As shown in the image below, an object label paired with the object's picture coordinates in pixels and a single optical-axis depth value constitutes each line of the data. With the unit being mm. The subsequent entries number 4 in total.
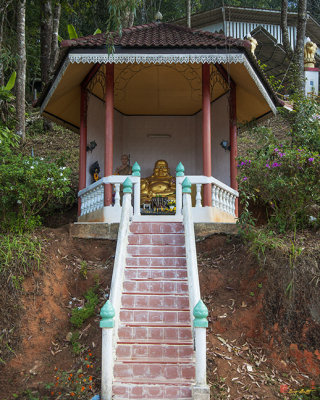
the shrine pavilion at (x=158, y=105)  9133
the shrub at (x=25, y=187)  8414
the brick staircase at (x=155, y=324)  5574
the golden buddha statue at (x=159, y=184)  12547
